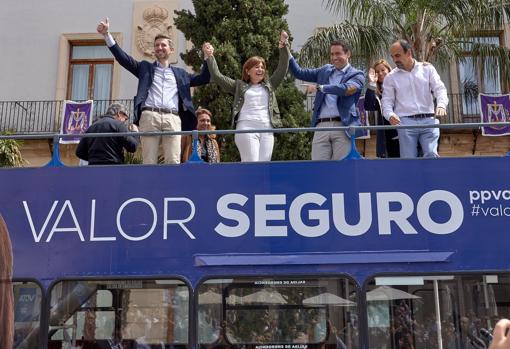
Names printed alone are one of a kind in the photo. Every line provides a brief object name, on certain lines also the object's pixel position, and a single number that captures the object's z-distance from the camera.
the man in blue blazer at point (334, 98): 5.84
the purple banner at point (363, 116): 11.30
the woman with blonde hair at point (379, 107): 6.05
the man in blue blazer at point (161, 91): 6.18
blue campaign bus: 5.02
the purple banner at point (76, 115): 16.42
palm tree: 12.98
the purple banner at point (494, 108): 15.55
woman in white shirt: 5.92
